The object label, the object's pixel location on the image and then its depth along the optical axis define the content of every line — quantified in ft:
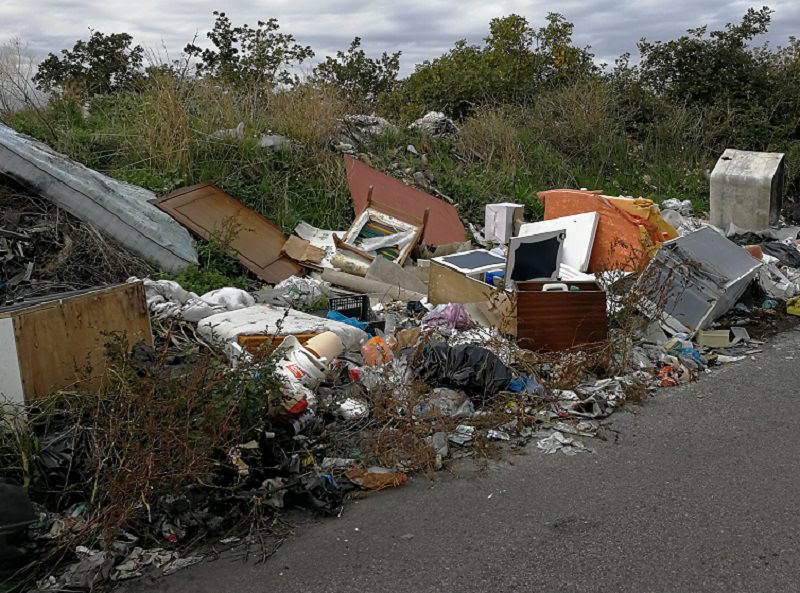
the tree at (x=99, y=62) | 49.01
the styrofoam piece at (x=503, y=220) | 30.32
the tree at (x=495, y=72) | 49.55
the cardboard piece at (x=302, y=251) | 27.12
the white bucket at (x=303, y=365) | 15.98
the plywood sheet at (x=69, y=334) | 13.47
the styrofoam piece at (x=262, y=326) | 18.65
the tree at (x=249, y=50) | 46.62
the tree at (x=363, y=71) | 55.31
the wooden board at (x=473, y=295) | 20.35
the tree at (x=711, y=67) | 48.67
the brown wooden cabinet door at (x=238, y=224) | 26.30
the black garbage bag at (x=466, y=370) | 17.03
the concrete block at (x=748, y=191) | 34.86
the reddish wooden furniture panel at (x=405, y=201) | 30.66
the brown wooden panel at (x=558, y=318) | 19.52
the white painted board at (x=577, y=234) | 26.30
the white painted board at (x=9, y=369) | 13.25
